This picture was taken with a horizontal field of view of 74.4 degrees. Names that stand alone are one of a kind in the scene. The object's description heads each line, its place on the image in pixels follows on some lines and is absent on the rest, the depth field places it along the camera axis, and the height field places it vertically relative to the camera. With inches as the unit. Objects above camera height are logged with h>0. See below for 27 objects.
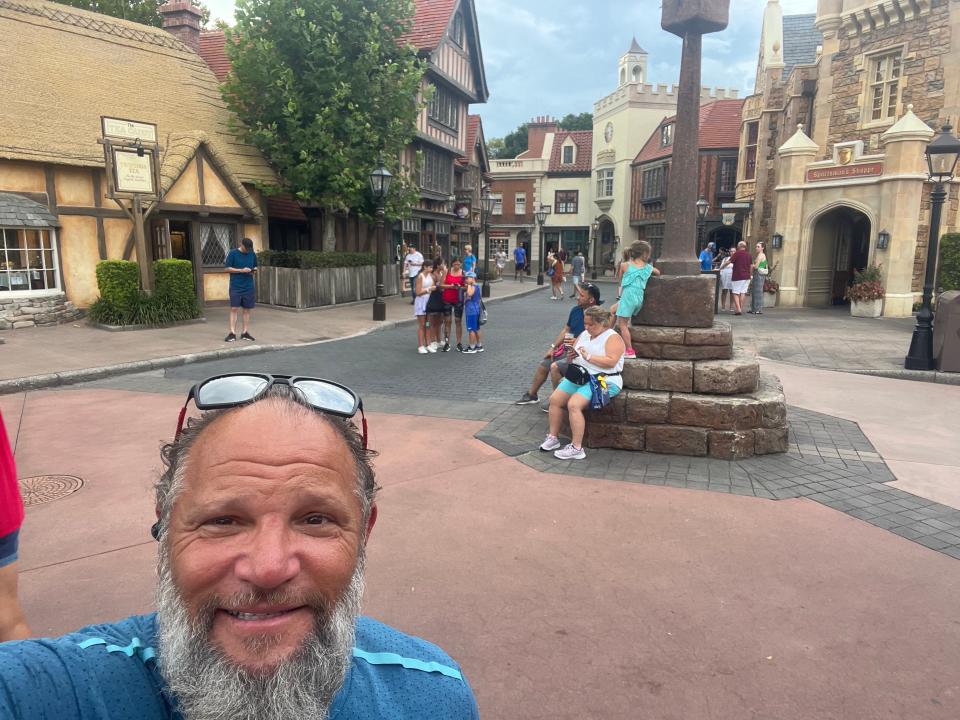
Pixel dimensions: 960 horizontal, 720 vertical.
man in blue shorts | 470.9 -20.9
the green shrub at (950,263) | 715.4 -2.9
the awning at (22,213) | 494.9 +30.3
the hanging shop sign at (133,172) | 498.6 +63.8
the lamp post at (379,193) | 611.8 +59.8
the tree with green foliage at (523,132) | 2822.6 +550.6
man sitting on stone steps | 272.1 -40.5
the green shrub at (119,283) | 507.2 -24.5
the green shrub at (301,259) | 682.2 -5.4
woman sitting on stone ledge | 235.0 -43.9
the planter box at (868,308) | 718.5 -55.0
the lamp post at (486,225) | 971.3 +49.3
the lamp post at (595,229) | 1862.7 +79.9
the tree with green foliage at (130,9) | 931.3 +369.1
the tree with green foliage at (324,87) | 660.1 +177.5
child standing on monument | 264.3 -11.9
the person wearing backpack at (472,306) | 455.5 -36.0
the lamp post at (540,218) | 1338.6 +79.7
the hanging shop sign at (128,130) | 493.6 +96.9
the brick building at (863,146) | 698.2 +132.4
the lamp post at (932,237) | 375.9 +14.0
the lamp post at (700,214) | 1005.2 +78.5
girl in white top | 445.4 -31.8
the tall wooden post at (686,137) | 253.8 +49.9
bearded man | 42.9 -26.0
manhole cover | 190.1 -73.0
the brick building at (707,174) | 1422.2 +195.7
